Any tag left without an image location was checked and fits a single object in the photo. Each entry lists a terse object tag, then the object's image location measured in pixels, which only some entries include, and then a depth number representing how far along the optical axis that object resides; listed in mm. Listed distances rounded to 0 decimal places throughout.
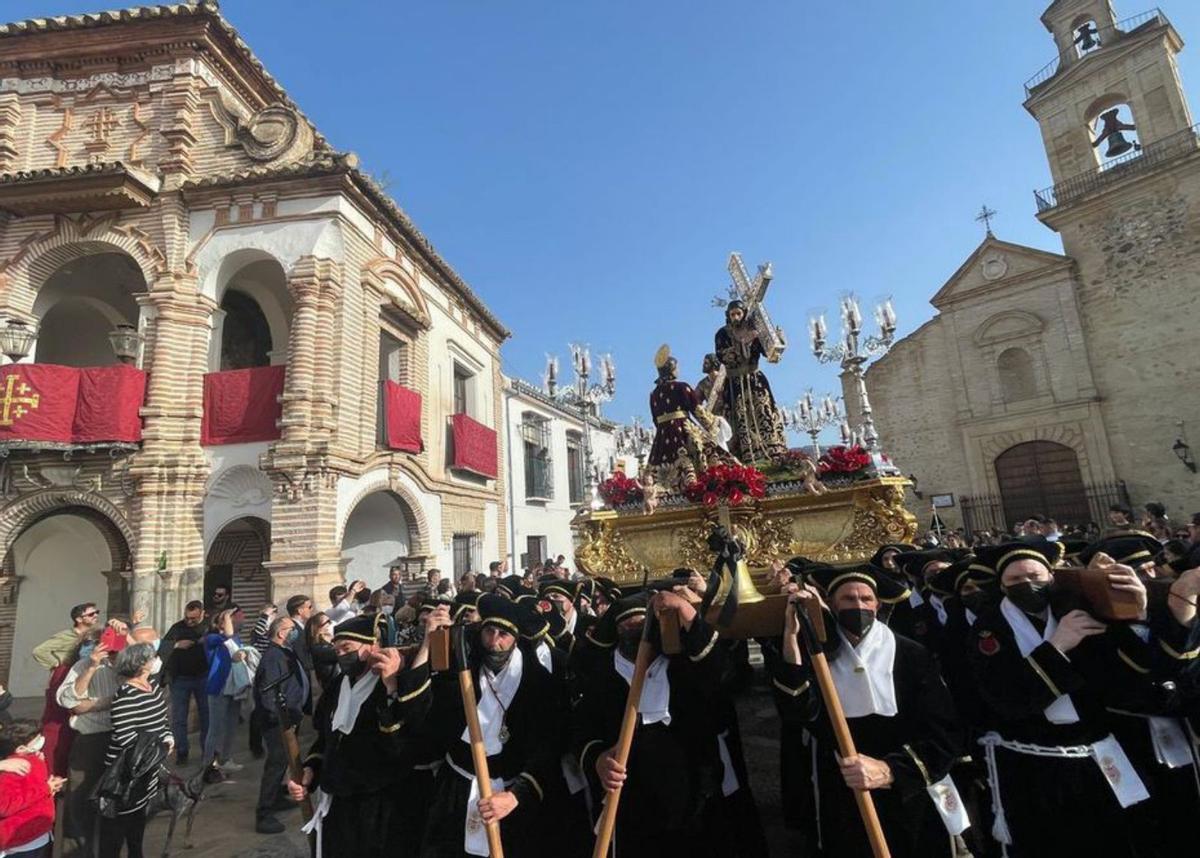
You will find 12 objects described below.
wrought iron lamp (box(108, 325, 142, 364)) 11195
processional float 6004
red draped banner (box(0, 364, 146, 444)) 10945
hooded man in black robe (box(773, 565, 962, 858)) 2590
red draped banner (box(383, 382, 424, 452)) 13344
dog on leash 4336
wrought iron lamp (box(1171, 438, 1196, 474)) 17219
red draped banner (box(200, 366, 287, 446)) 11680
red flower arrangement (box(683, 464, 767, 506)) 6078
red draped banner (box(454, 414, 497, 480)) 16391
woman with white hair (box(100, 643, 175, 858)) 4055
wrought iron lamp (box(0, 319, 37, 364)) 10758
